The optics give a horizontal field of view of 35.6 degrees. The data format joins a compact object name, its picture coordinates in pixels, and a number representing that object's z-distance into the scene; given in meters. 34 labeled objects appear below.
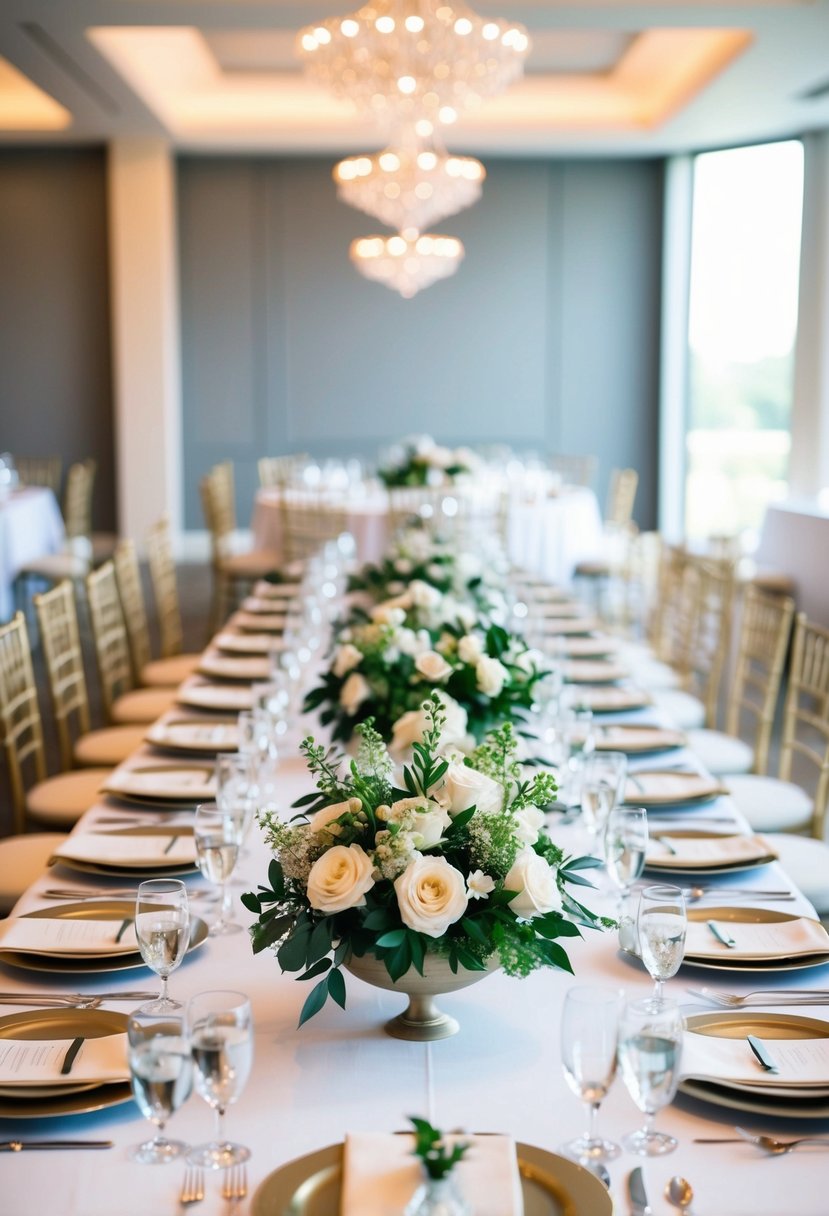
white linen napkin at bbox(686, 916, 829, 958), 1.85
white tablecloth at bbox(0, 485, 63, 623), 7.91
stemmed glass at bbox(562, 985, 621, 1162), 1.23
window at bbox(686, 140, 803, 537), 10.36
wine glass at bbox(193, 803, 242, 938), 1.92
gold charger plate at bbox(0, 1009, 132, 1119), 1.44
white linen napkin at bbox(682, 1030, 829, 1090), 1.48
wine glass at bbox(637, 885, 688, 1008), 1.59
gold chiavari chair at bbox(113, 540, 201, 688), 4.89
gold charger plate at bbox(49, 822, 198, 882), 2.22
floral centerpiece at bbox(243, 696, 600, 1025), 1.50
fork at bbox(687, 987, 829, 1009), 1.72
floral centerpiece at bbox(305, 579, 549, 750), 2.59
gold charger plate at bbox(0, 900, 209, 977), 1.82
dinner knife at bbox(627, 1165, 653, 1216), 1.27
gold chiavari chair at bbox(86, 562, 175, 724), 4.44
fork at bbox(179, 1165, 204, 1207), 1.30
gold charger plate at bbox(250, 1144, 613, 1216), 1.24
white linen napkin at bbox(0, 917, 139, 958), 1.84
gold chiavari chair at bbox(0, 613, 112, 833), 3.43
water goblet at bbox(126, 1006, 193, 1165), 1.21
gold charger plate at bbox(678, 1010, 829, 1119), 1.44
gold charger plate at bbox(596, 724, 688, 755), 3.04
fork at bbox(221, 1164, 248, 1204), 1.30
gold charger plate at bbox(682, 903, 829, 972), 1.82
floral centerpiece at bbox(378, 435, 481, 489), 7.76
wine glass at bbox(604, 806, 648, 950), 1.92
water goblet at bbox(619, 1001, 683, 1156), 1.23
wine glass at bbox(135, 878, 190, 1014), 1.58
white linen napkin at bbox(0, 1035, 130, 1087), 1.48
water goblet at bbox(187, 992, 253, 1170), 1.23
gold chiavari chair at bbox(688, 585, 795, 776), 3.96
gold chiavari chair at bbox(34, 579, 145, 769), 3.88
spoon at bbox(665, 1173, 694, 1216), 1.29
